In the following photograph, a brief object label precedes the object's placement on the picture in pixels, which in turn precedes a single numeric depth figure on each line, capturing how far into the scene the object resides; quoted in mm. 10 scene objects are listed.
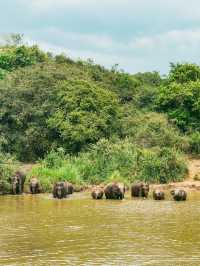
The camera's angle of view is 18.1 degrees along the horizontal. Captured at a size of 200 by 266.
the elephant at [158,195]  32969
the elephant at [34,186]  36750
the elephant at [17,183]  36625
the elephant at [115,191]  33625
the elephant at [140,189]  34250
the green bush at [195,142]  47906
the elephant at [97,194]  33844
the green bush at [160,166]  40219
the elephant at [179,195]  32500
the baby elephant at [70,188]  36062
